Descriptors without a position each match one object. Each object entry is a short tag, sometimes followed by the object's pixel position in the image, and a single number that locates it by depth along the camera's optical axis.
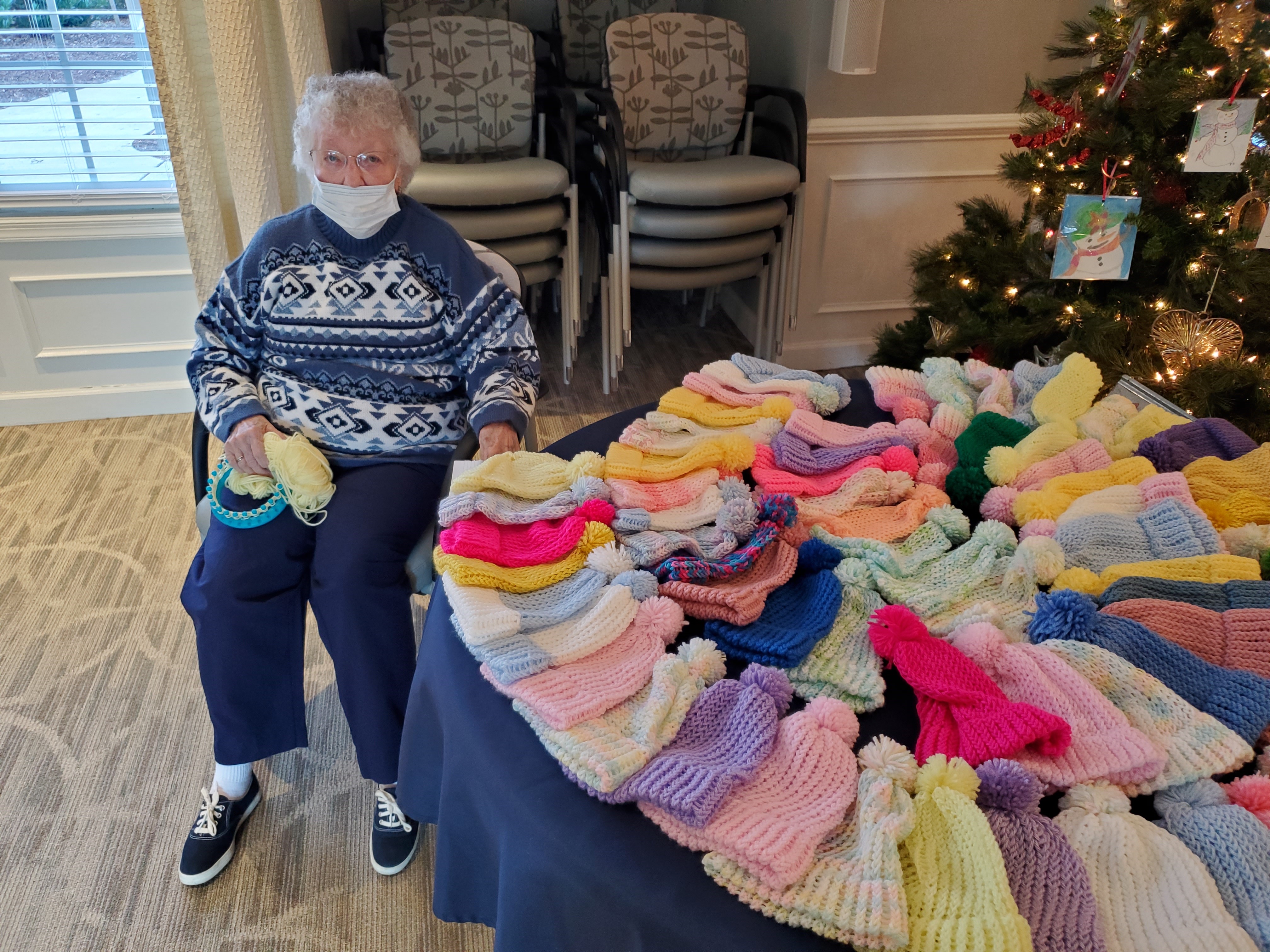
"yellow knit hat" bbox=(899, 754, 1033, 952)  0.72
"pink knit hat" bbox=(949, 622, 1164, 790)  0.88
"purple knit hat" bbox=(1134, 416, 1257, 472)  1.35
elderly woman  1.49
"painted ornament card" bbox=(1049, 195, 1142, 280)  2.01
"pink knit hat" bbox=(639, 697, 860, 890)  0.78
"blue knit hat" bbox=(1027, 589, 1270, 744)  0.93
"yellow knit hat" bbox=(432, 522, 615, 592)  1.10
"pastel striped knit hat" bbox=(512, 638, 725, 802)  0.85
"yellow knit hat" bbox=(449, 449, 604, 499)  1.25
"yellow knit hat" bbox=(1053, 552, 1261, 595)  1.12
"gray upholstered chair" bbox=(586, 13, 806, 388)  2.95
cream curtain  2.46
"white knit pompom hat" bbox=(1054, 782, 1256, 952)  0.74
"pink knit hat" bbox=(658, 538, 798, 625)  1.06
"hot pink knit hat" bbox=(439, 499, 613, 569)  1.15
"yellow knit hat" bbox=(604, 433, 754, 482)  1.31
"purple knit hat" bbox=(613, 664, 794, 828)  0.82
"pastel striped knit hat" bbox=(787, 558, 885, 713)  0.99
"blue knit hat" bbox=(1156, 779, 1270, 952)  0.76
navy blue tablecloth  0.78
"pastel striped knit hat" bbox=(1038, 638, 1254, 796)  0.89
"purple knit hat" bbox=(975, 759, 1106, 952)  0.75
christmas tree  1.91
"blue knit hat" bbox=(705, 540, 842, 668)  1.03
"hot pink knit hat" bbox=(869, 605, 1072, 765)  0.89
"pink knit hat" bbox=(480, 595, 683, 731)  0.92
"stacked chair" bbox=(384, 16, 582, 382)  2.84
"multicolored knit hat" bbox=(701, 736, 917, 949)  0.73
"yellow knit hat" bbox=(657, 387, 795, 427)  1.48
